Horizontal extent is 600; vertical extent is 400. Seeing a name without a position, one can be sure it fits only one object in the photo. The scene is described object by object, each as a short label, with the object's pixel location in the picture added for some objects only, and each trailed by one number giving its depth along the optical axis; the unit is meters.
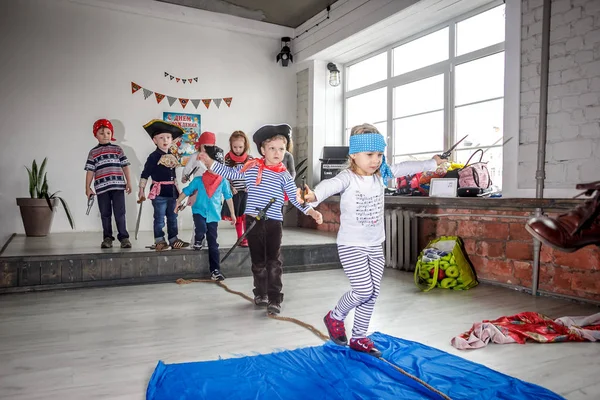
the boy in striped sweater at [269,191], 3.17
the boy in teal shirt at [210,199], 4.09
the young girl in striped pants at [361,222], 2.38
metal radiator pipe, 3.73
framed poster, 6.50
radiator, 4.88
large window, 4.70
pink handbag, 4.41
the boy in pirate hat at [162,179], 4.36
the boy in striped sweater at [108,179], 4.38
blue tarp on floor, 1.92
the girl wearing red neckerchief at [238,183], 4.16
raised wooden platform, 3.79
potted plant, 5.44
